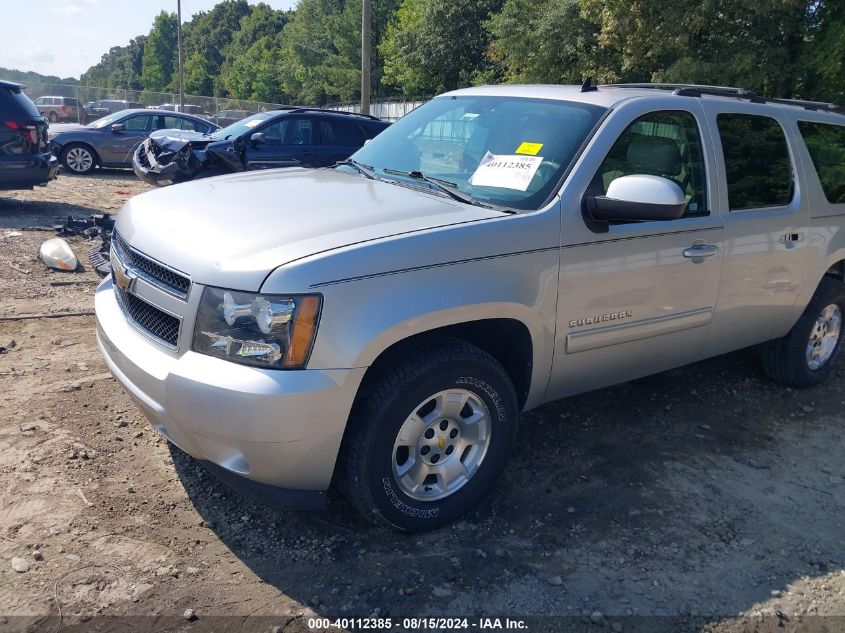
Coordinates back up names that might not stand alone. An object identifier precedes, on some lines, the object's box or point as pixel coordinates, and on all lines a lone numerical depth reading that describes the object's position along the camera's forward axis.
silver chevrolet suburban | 2.69
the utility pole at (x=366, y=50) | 18.14
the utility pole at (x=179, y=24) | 43.00
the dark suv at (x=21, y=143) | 9.59
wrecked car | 10.93
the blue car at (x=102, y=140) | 15.69
